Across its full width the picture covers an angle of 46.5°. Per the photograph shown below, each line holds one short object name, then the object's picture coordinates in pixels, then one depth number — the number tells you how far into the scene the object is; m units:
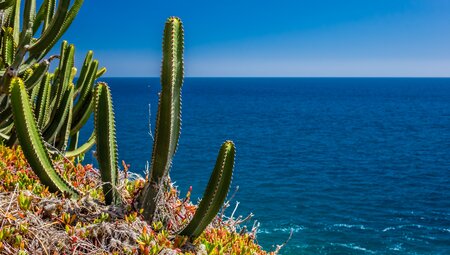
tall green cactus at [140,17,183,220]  4.54
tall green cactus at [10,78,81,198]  4.62
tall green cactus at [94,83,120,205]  4.80
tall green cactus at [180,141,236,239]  4.57
